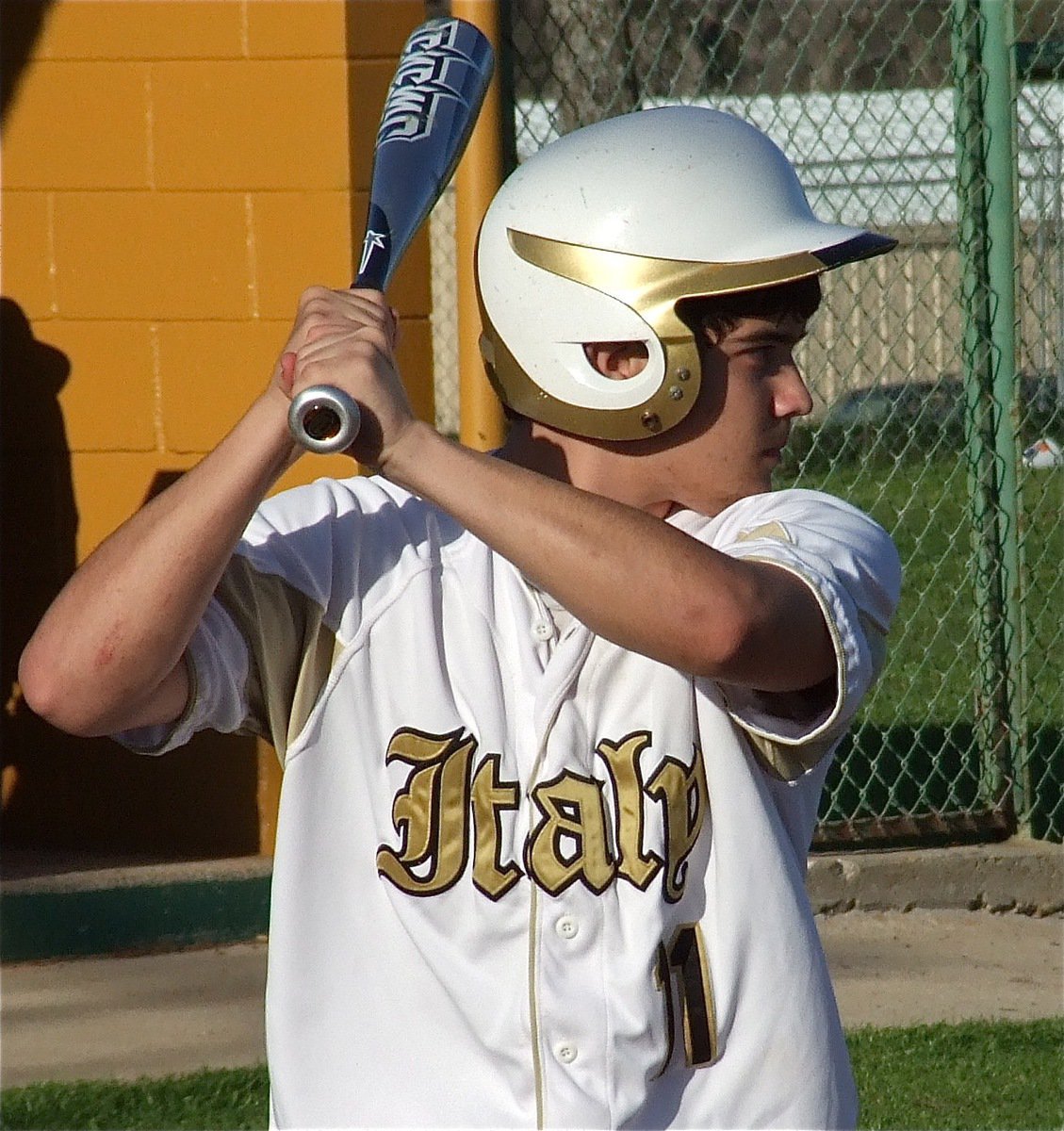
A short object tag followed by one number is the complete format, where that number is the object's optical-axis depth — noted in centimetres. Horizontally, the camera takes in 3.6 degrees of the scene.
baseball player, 1010
